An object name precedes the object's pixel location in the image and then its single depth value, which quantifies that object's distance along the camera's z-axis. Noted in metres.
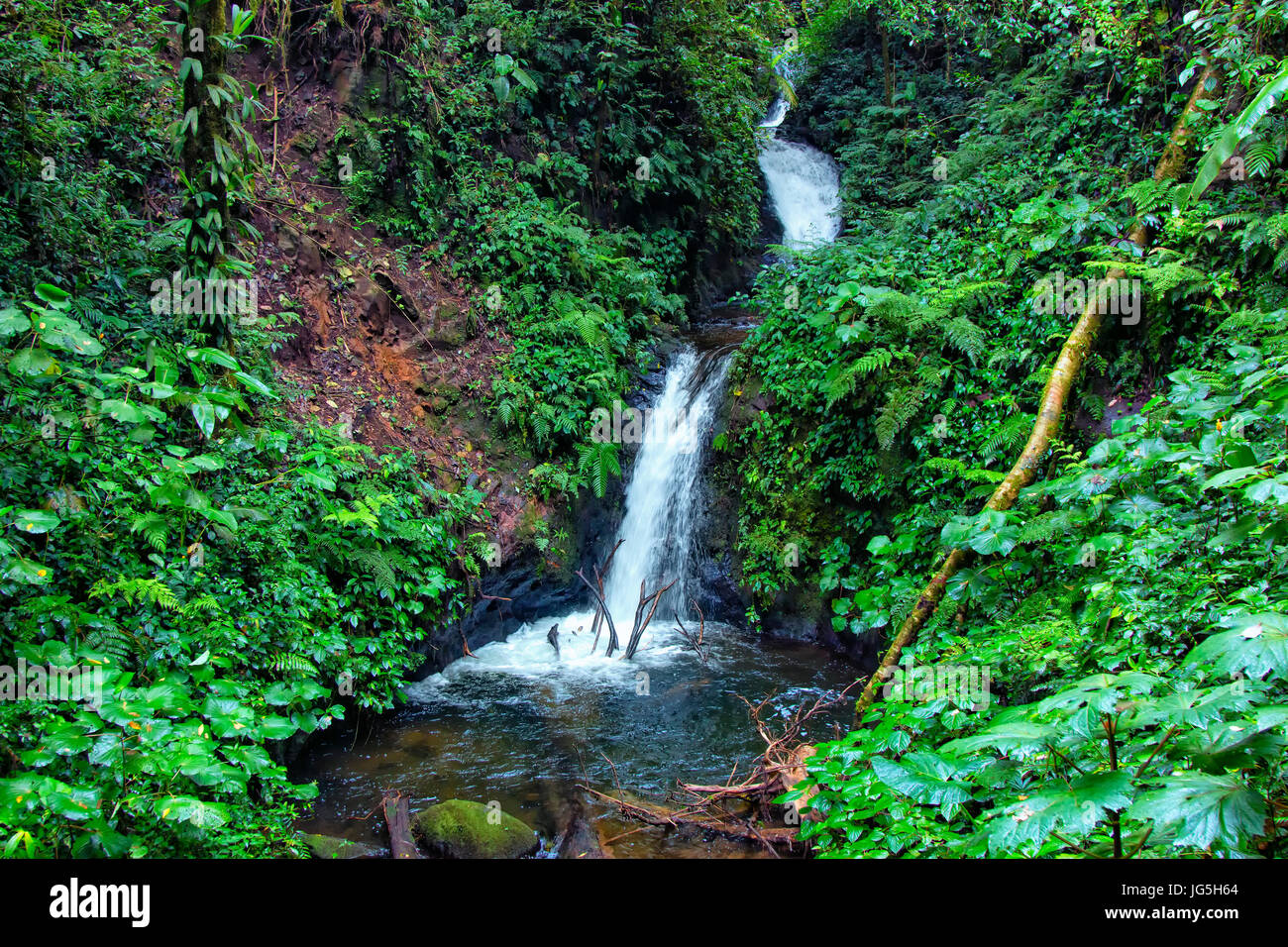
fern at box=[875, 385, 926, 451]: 7.60
